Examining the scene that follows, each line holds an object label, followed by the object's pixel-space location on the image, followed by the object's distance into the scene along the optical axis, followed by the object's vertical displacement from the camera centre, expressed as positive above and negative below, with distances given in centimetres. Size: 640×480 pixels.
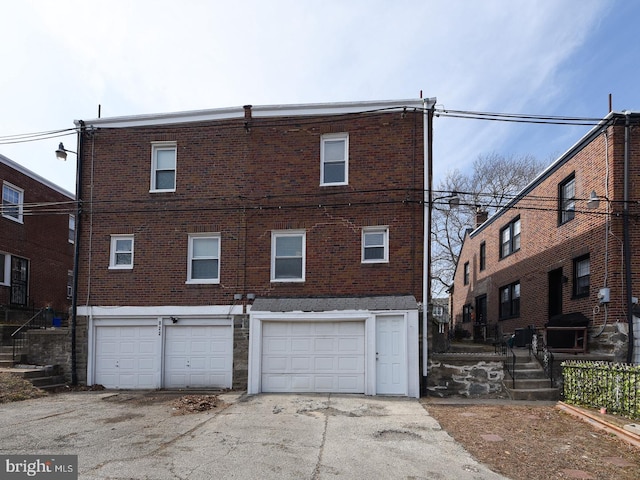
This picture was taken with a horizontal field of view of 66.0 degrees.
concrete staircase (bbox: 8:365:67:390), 1338 -296
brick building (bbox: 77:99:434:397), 1325 +76
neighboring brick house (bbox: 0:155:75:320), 1992 +105
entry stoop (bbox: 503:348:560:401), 1194 -263
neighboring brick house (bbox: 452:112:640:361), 1248 +105
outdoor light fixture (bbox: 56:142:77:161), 1468 +352
